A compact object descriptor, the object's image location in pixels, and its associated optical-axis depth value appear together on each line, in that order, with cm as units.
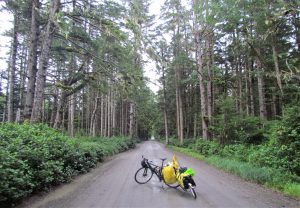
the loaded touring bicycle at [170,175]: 575
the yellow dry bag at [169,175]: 621
